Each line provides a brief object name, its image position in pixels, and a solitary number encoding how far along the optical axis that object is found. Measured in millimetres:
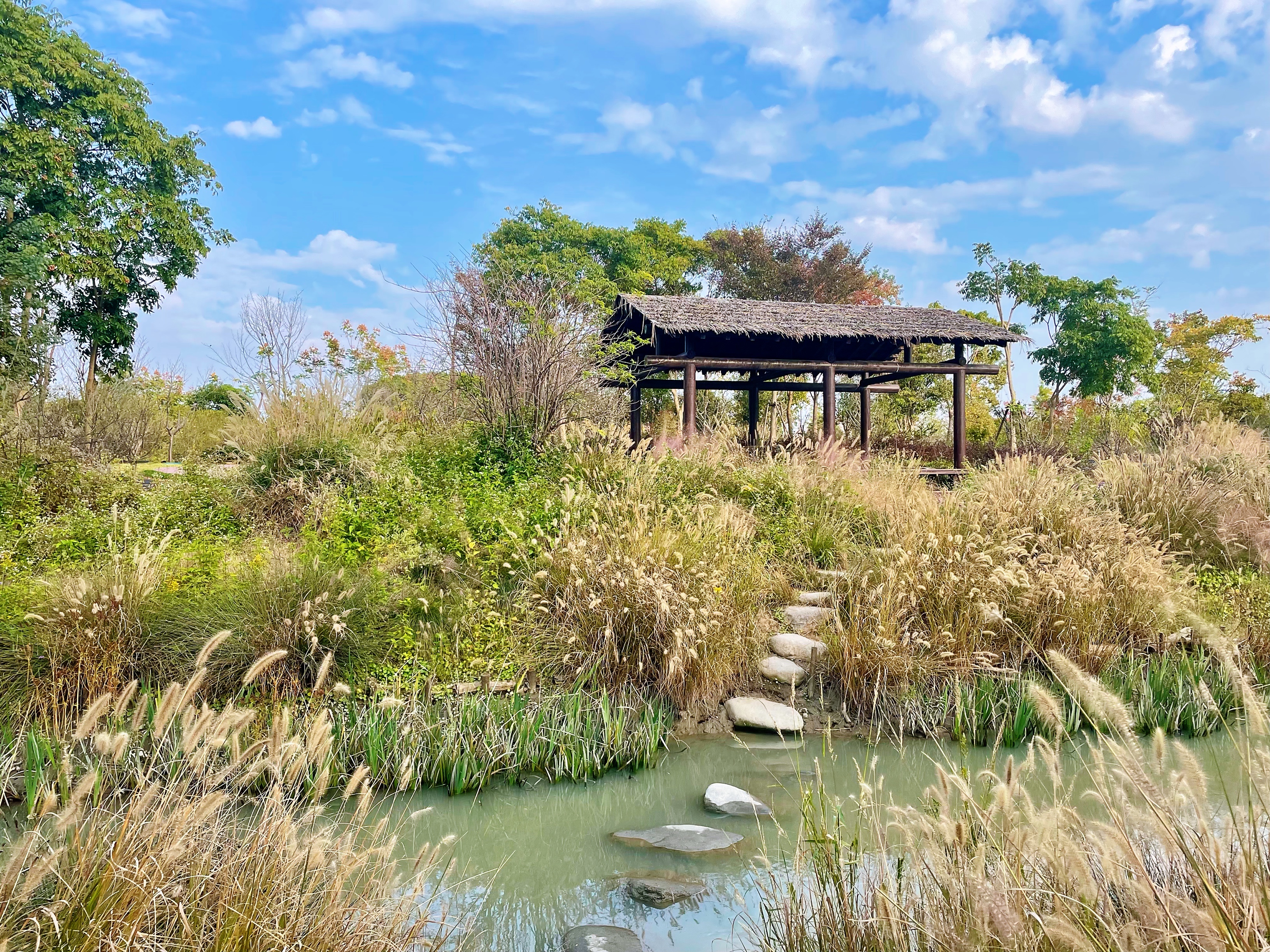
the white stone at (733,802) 4035
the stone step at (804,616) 6047
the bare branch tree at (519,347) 9445
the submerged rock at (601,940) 2812
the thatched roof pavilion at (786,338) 13750
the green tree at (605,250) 24484
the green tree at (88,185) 17734
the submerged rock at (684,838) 3602
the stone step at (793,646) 5707
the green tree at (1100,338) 23375
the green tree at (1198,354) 23156
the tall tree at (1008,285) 24406
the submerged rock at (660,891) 3158
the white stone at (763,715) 5133
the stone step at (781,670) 5539
